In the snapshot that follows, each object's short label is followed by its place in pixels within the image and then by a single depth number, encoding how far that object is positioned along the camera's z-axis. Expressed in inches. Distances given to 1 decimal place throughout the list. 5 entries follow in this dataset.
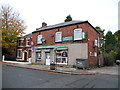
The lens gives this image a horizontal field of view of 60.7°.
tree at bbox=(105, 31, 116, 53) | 2003.0
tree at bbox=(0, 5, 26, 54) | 1001.6
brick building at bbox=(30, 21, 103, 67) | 598.2
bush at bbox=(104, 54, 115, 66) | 887.7
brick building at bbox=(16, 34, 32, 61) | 1032.2
